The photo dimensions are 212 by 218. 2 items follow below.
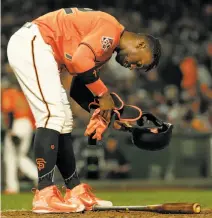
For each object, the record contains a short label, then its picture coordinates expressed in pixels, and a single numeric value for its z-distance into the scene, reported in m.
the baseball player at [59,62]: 12.36
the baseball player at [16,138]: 27.12
